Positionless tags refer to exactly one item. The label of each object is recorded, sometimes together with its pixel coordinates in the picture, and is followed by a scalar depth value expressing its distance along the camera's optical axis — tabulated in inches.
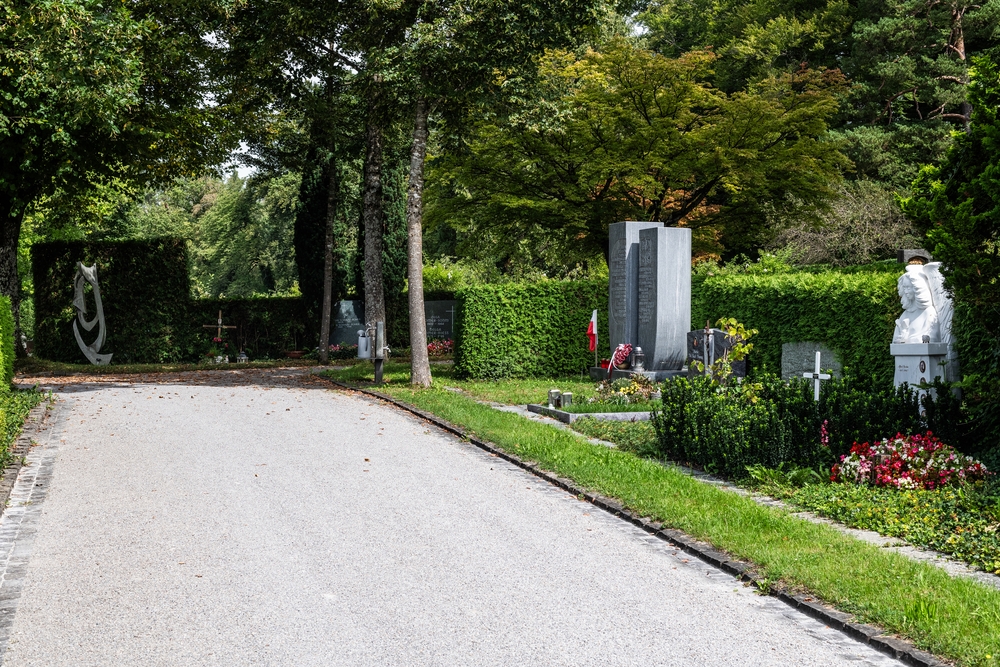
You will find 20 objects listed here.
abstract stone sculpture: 1168.8
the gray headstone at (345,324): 1357.0
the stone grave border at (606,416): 620.4
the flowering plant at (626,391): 700.0
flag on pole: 849.5
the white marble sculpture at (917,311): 481.7
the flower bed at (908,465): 374.0
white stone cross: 462.9
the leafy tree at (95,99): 752.3
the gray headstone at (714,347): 712.7
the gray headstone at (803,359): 670.5
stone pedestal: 471.5
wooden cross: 1325.0
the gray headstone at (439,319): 1397.6
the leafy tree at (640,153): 981.2
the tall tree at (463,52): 781.3
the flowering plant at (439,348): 1293.1
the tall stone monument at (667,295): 818.2
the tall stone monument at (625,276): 853.8
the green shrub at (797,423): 420.2
